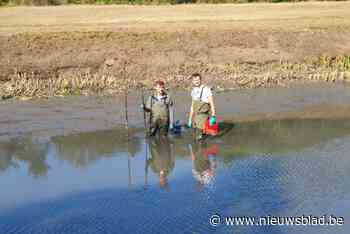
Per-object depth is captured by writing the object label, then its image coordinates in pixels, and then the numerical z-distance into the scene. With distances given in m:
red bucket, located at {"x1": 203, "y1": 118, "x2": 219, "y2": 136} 14.01
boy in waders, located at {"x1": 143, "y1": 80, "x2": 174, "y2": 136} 13.92
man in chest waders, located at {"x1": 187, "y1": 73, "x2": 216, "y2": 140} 13.76
